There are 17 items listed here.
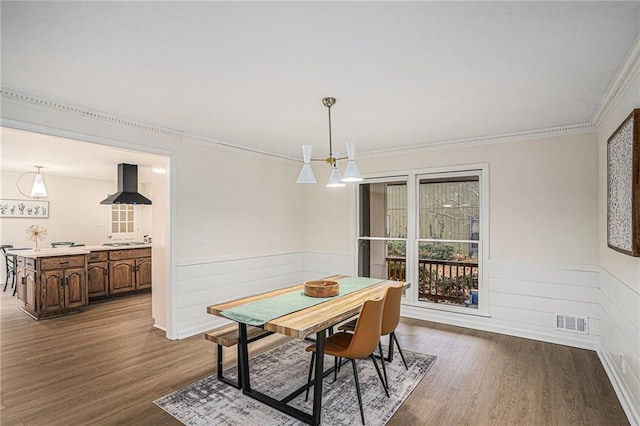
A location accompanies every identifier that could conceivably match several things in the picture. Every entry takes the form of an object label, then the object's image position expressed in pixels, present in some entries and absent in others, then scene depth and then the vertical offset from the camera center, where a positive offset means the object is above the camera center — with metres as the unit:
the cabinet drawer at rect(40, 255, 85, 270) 5.00 -0.74
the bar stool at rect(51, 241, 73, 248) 7.36 -0.66
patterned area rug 2.43 -1.46
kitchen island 4.96 -1.03
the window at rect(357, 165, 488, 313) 4.52 -0.31
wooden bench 2.84 -1.07
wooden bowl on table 2.93 -0.67
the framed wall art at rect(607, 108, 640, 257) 2.18 +0.19
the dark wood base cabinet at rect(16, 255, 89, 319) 4.93 -1.07
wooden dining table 2.21 -0.74
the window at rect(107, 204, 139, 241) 8.47 -0.24
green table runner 2.36 -0.72
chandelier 2.83 +0.36
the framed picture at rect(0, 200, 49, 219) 7.08 +0.10
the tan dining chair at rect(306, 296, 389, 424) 2.41 -0.91
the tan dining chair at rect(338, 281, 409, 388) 2.77 -0.83
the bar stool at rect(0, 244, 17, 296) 6.52 -1.04
